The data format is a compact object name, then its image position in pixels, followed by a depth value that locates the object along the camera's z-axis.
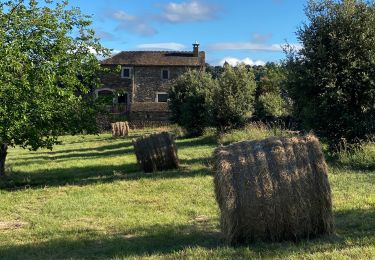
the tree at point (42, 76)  11.07
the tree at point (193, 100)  29.19
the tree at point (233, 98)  24.88
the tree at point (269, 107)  27.99
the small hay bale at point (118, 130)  36.69
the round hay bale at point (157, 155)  14.48
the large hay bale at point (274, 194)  6.15
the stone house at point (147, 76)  52.81
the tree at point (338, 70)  13.84
